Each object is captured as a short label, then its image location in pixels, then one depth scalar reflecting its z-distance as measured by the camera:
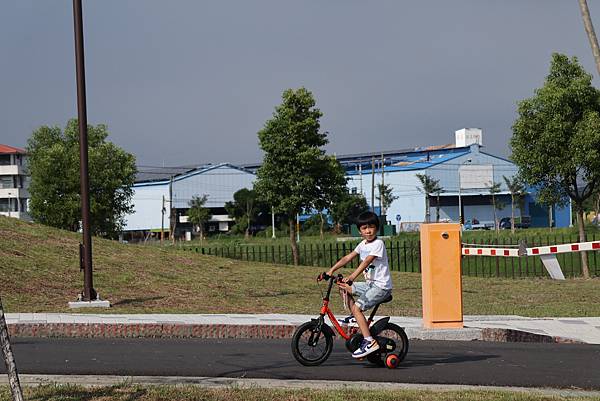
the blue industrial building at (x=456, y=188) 84.50
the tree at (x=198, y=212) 83.25
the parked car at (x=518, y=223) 80.69
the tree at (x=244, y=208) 82.75
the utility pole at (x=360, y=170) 85.19
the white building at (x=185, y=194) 91.88
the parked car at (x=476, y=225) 84.00
